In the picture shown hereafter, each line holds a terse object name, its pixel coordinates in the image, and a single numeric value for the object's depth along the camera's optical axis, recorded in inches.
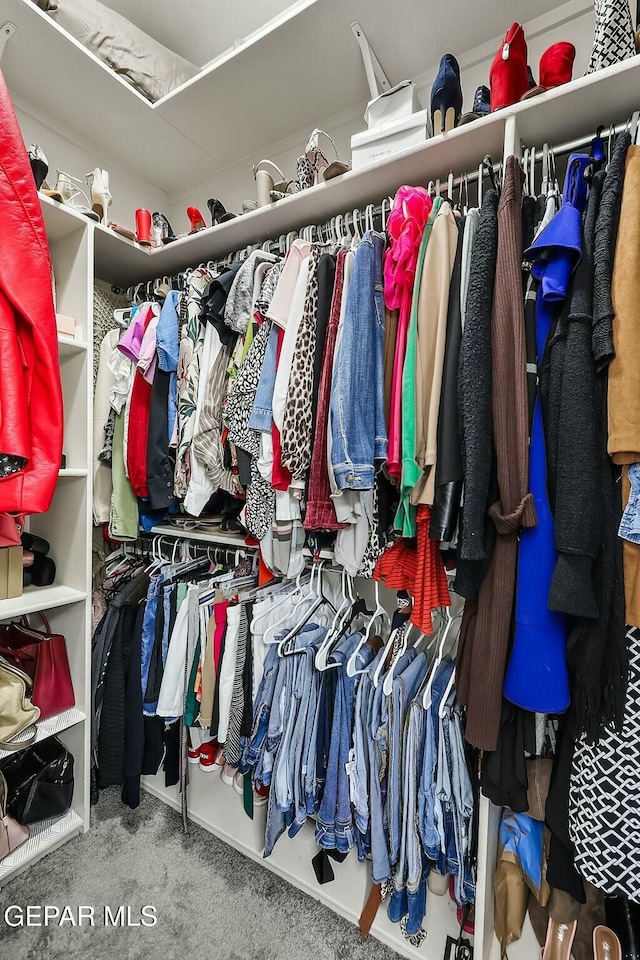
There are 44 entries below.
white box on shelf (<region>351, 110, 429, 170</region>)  46.6
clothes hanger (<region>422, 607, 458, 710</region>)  42.7
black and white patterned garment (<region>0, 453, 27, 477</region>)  41.2
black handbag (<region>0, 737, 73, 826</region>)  56.6
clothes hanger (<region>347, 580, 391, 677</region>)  46.3
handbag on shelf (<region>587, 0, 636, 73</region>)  37.0
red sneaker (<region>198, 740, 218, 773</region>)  58.8
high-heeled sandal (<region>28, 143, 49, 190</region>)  53.3
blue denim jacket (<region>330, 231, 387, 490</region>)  40.1
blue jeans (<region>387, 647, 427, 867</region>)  43.8
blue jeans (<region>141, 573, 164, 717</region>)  62.3
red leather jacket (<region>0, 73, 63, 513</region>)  39.8
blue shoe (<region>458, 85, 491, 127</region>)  42.6
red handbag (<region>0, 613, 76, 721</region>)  59.1
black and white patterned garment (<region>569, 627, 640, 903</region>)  33.4
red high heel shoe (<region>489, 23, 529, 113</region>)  42.1
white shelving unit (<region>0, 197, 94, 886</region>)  60.0
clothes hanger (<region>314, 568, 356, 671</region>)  48.2
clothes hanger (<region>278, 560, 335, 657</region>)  49.9
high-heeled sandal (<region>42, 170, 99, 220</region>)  59.9
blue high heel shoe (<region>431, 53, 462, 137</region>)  45.5
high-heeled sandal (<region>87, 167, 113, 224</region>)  63.7
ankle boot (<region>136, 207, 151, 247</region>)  69.1
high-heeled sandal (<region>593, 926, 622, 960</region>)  39.6
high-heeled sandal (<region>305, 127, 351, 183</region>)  53.9
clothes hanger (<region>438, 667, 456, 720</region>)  41.9
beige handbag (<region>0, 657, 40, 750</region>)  51.6
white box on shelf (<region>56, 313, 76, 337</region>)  58.4
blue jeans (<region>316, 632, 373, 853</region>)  46.4
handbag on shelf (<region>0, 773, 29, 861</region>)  53.5
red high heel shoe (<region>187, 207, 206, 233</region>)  66.6
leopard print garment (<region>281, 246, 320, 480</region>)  44.6
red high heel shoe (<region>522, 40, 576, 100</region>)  40.5
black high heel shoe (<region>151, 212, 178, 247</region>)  70.1
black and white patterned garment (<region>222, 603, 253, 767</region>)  53.5
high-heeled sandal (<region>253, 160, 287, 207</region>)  56.8
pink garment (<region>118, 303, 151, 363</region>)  62.6
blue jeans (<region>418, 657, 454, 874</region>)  42.2
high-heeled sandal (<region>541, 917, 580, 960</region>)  41.2
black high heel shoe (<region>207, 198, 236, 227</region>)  63.4
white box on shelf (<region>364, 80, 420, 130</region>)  49.6
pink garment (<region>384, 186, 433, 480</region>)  40.4
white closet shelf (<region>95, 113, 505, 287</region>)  44.3
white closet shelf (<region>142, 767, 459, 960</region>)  50.5
